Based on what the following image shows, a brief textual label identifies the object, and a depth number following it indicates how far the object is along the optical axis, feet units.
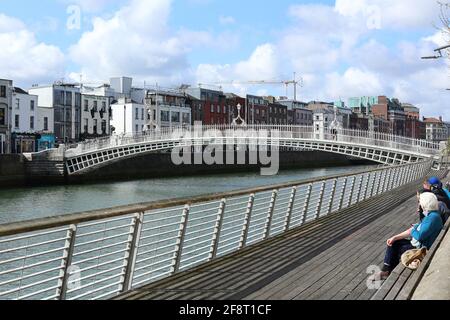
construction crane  410.52
